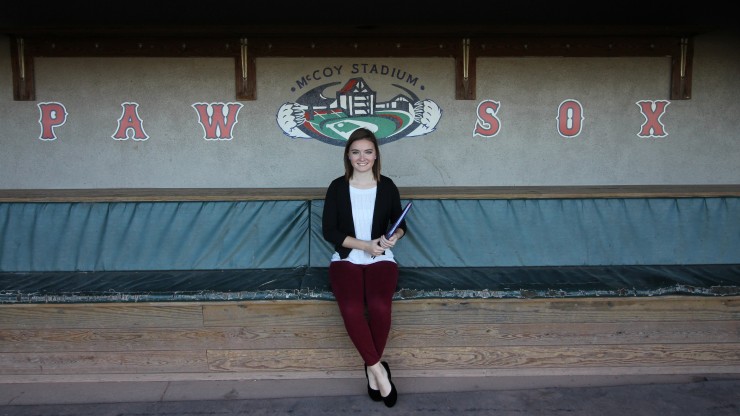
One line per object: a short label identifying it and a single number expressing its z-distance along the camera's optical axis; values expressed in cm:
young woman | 246
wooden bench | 266
